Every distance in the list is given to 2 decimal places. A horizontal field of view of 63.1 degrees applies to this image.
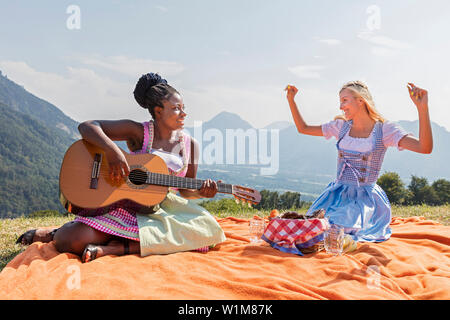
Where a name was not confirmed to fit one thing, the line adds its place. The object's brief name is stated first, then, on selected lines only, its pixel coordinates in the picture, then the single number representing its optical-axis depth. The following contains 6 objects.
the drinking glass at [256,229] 4.27
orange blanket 2.57
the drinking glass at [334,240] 3.68
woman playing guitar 3.49
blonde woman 4.36
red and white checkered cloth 3.77
